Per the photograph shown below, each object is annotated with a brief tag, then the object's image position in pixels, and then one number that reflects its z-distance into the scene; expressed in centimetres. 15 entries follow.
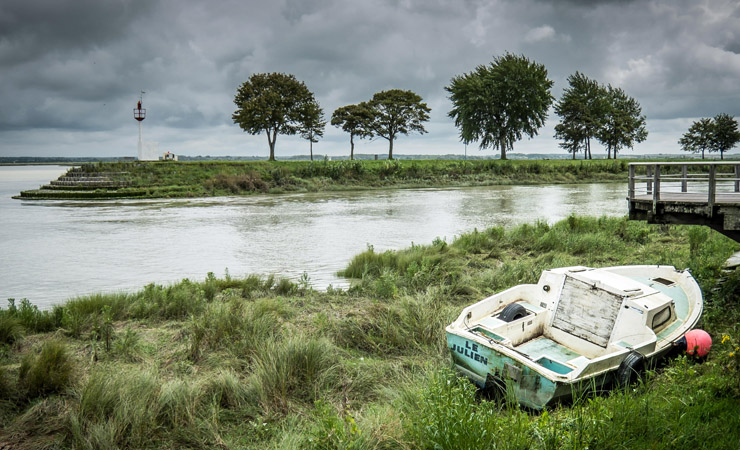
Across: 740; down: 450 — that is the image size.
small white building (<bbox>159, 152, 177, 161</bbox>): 5670
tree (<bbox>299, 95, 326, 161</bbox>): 5941
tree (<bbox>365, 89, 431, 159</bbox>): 6931
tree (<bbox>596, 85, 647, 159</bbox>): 7350
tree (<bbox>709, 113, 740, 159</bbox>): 8200
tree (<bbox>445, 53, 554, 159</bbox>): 6284
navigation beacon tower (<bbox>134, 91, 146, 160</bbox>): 5838
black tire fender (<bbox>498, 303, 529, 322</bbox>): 751
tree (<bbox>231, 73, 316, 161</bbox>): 5569
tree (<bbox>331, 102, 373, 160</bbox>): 6756
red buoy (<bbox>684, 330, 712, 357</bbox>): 667
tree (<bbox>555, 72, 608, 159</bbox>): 7250
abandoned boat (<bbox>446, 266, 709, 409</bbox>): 579
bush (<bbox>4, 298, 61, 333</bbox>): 818
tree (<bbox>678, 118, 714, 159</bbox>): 8531
